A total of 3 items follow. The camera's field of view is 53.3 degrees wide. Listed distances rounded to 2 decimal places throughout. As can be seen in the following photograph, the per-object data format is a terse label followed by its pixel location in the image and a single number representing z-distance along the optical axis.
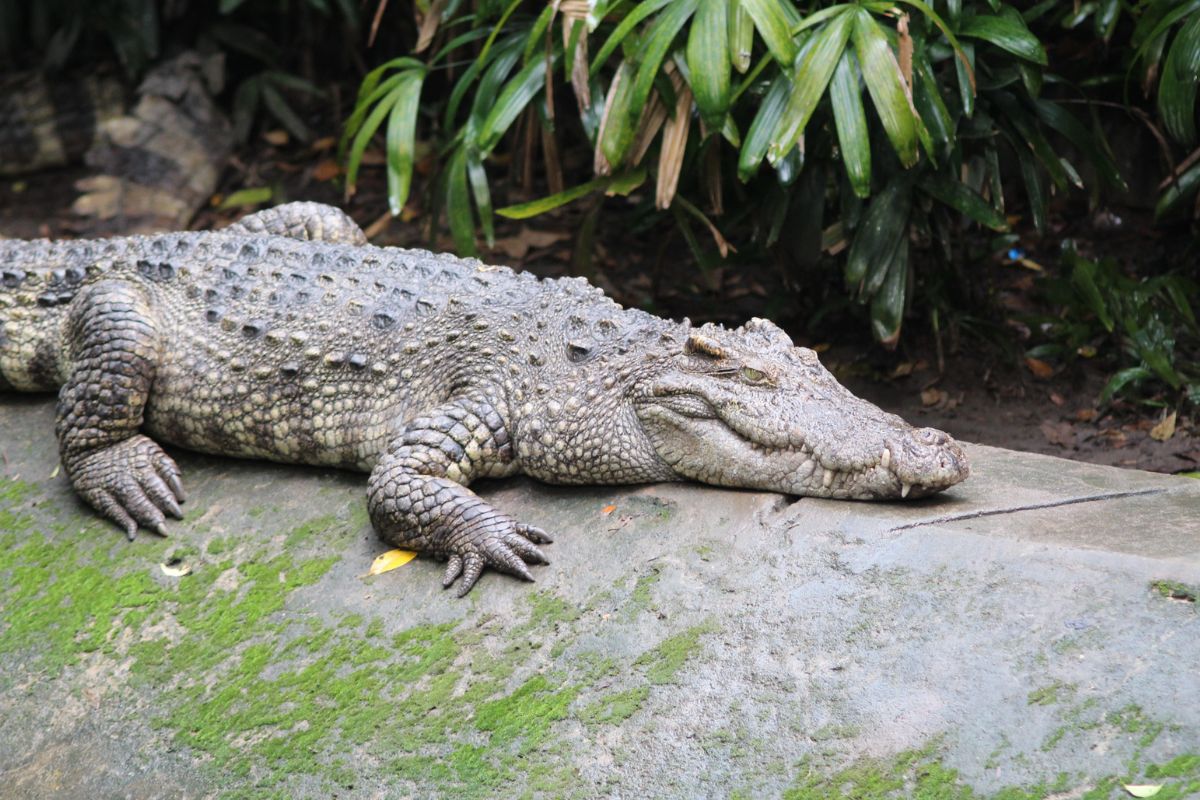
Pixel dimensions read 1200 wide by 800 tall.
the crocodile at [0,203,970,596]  4.14
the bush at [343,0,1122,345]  5.04
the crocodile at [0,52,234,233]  9.14
